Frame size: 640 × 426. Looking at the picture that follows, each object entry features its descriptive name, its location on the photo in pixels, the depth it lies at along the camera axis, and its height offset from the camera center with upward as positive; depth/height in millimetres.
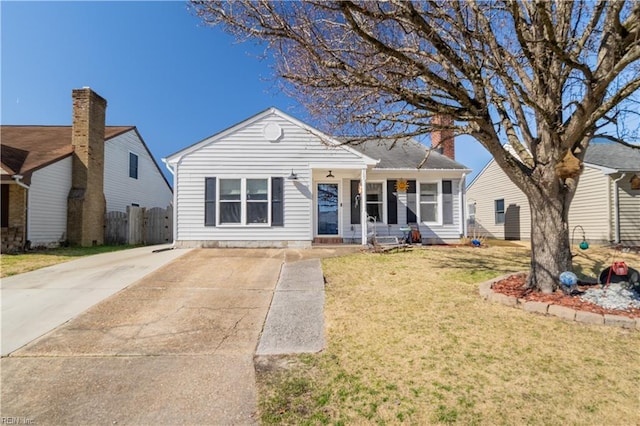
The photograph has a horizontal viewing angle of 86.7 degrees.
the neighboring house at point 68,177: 11797 +1748
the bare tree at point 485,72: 5098 +2514
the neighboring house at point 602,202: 12789 +777
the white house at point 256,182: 11734 +1347
